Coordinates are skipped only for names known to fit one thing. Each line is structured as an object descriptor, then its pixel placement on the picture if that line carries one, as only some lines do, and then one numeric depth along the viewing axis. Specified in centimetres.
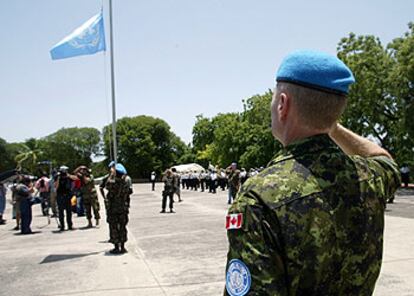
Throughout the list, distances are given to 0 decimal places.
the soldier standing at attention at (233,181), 1925
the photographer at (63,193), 1288
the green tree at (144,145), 7900
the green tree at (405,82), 2794
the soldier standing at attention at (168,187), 1733
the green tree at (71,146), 9819
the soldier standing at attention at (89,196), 1389
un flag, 1291
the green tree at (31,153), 9538
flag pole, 1408
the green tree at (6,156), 9944
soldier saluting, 138
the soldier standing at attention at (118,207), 894
